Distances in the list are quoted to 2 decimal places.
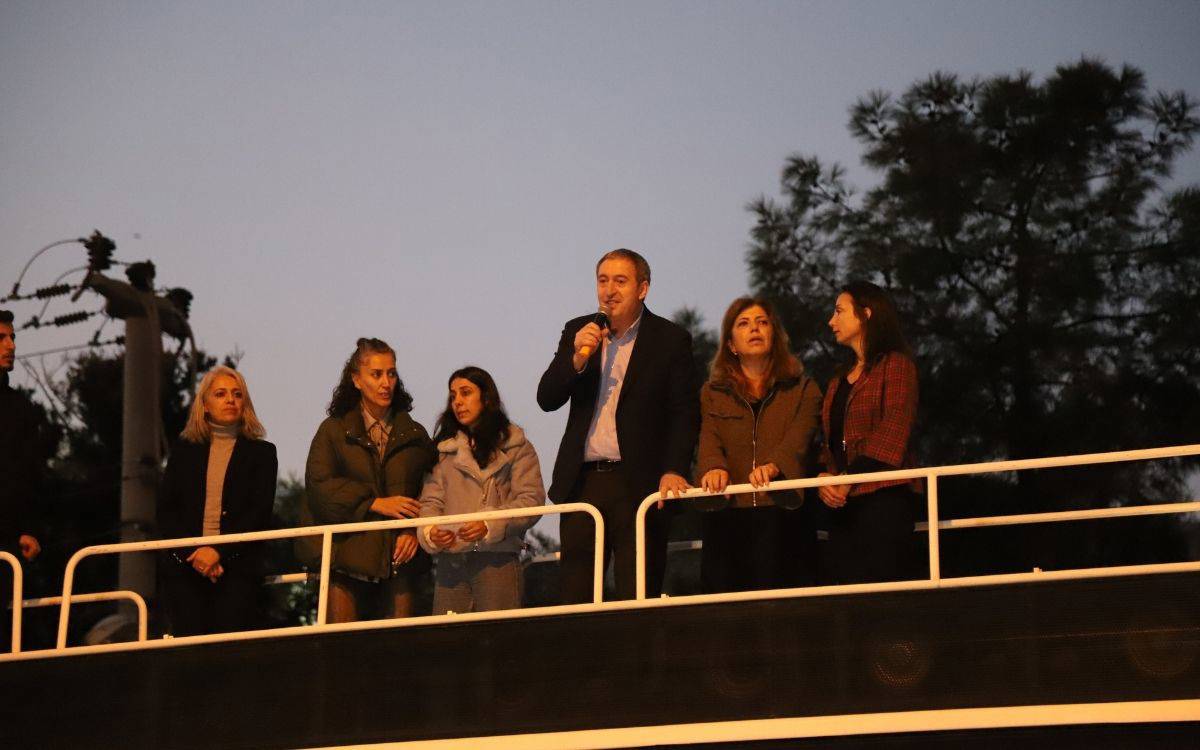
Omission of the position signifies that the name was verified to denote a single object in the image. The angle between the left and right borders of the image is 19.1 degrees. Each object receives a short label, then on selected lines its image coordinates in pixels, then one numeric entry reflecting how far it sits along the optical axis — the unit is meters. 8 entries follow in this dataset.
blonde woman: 16.65
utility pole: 34.81
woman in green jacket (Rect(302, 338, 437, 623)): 16.45
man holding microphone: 15.25
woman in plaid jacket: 14.46
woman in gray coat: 16.18
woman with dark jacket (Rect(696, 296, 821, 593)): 14.98
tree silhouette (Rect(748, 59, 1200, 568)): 32.70
